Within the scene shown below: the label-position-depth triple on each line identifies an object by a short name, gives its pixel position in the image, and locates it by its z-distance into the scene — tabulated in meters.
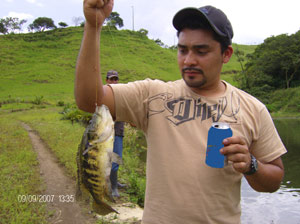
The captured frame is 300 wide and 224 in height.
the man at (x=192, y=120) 1.65
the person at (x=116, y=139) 4.97
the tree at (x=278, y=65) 30.55
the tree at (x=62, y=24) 76.75
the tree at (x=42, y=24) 72.94
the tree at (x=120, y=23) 75.86
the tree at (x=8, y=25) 69.88
